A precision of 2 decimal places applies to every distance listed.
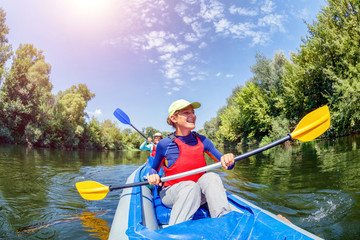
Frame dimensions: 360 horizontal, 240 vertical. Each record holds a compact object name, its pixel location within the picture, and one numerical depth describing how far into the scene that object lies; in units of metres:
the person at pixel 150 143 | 6.29
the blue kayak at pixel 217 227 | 1.39
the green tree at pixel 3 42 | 21.06
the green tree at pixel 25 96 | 19.80
